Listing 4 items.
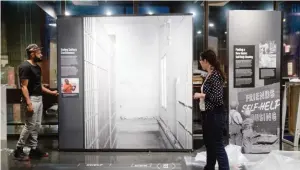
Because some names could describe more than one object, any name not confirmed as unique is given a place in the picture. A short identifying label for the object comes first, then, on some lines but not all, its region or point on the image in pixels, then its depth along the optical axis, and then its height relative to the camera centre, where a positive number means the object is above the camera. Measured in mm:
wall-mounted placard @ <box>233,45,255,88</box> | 4934 +144
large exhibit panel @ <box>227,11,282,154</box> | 4910 -34
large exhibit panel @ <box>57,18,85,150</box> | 5020 -14
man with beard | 4602 -279
